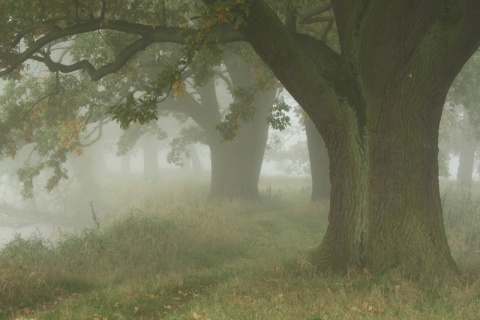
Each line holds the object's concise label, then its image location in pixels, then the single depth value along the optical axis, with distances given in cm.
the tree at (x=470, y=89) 3550
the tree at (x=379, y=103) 1475
